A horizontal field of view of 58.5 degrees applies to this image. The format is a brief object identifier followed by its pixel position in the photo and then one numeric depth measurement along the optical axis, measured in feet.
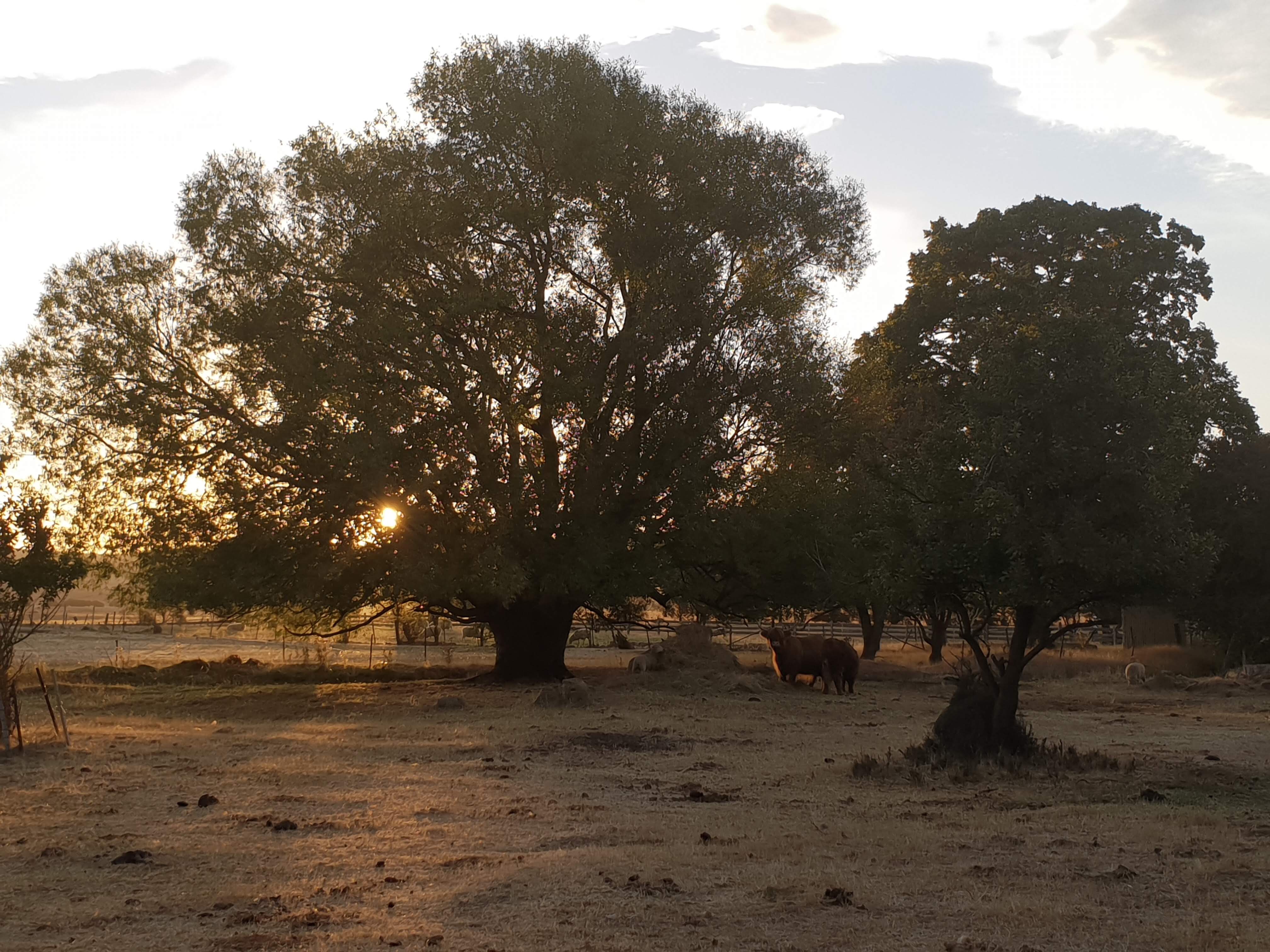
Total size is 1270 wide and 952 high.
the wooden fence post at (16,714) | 54.24
